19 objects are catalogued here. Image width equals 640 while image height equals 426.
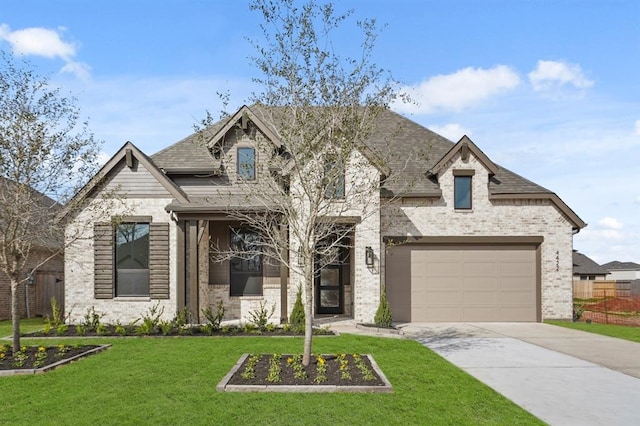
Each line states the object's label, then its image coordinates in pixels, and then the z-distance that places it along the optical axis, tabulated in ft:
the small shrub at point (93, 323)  43.86
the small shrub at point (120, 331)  41.96
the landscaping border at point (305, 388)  24.11
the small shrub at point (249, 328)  42.29
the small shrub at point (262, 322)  43.01
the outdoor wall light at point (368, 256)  51.19
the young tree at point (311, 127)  28.48
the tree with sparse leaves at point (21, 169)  32.58
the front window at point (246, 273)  54.49
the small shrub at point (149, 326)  42.19
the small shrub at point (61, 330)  42.50
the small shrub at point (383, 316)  47.96
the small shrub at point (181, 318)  43.00
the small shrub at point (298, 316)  42.96
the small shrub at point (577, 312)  57.36
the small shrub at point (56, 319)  45.91
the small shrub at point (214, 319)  42.80
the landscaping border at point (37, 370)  28.58
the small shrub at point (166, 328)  41.73
